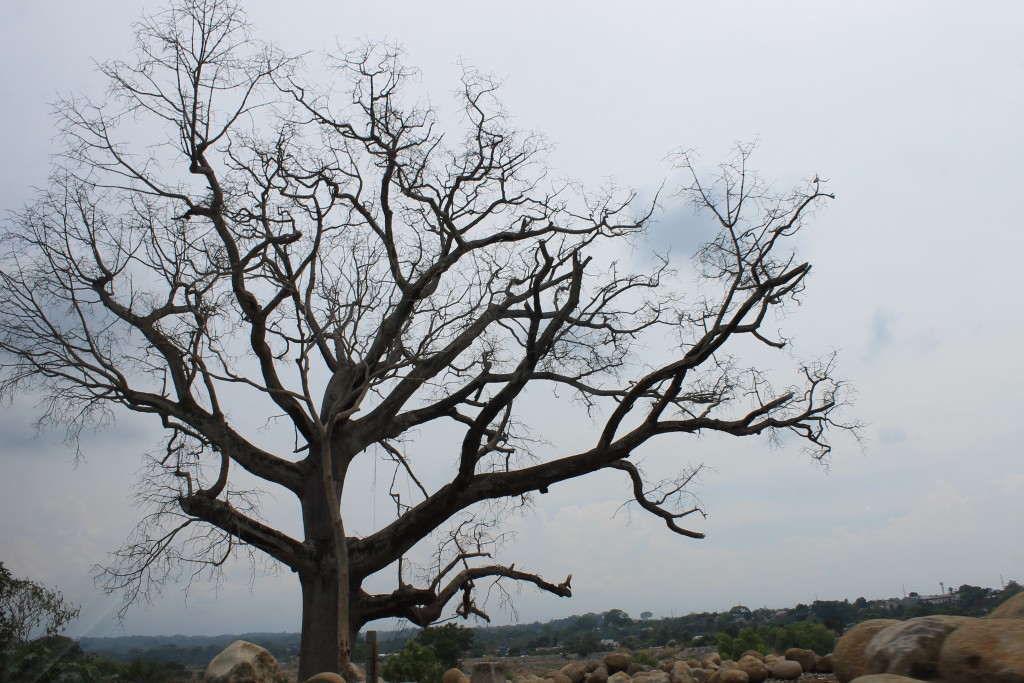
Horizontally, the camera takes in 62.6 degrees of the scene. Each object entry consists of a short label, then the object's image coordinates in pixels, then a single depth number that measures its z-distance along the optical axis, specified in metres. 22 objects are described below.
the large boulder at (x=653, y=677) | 12.52
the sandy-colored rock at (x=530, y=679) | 14.02
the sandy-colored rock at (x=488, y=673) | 10.72
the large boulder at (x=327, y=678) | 9.96
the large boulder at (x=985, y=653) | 7.25
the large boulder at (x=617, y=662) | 14.34
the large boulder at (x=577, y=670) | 14.35
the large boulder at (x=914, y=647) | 8.37
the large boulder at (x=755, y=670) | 12.26
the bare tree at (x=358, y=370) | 12.35
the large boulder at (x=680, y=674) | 12.30
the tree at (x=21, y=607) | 12.77
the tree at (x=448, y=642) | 25.33
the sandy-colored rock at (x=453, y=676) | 13.25
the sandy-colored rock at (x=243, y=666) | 10.30
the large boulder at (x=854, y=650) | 9.69
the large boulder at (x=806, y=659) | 12.66
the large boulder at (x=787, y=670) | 12.08
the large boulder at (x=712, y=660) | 14.20
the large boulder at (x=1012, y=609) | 8.83
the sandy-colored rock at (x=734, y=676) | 12.01
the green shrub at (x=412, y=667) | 20.00
